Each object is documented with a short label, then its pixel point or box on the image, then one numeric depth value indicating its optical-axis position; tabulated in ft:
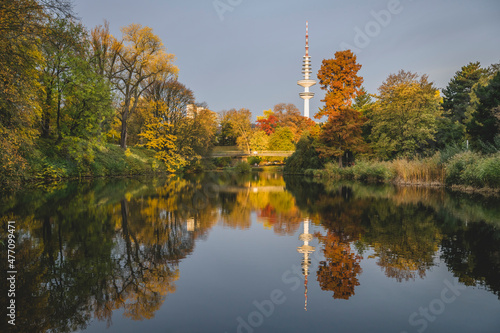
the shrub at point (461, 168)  57.67
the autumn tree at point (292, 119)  232.53
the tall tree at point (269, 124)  263.29
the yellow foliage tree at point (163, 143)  127.24
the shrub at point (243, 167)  161.27
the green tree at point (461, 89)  126.81
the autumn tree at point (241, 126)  216.33
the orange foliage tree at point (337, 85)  111.04
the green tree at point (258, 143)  213.25
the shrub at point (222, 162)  206.57
